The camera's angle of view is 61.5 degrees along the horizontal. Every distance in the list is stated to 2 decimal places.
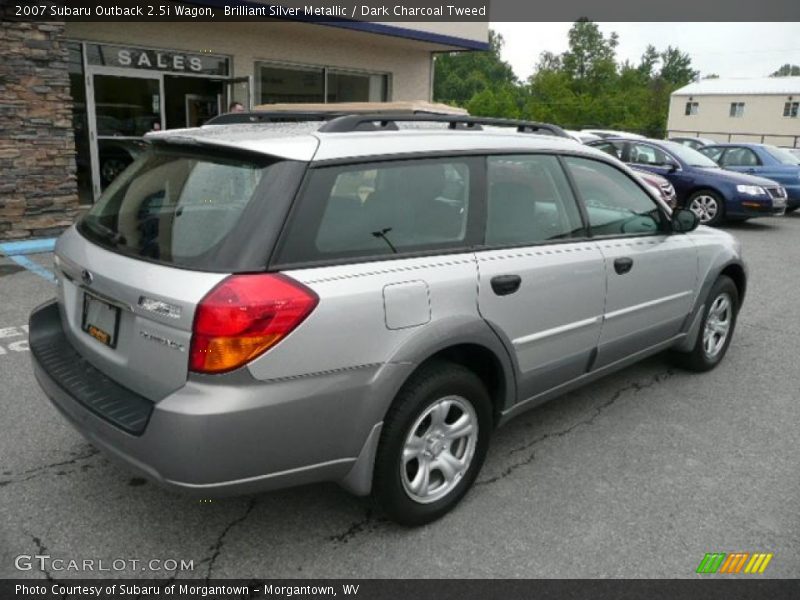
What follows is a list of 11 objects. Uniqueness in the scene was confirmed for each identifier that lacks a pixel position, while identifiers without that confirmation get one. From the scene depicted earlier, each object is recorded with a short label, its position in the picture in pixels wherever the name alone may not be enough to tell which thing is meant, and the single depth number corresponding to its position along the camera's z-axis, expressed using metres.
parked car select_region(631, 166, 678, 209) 12.02
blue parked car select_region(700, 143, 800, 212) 14.30
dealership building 8.32
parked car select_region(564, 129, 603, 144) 13.74
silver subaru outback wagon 2.29
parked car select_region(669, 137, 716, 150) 17.12
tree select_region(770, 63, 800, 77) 130.06
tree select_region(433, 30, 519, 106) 93.31
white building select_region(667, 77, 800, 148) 50.69
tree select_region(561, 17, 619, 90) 59.28
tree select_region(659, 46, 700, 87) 109.44
